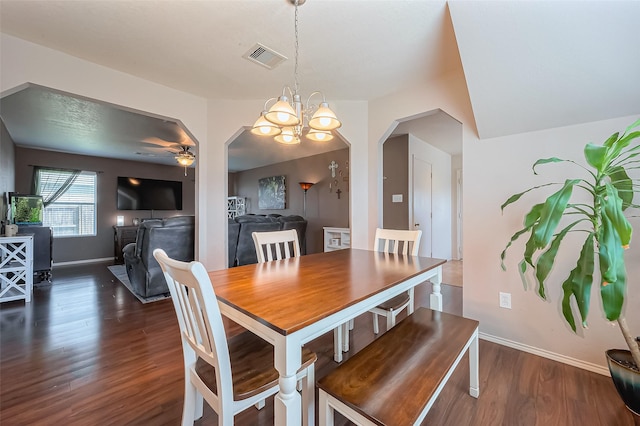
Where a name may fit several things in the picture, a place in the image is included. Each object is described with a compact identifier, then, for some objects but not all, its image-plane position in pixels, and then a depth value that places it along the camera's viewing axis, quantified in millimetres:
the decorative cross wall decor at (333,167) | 5268
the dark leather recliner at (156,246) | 3071
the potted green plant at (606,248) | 1091
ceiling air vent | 2061
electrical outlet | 2104
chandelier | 1481
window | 5305
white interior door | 4316
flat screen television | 6086
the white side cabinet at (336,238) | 4789
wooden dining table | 869
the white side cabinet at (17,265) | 2955
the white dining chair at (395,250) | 1813
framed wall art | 6405
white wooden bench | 886
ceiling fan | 4629
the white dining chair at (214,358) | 875
